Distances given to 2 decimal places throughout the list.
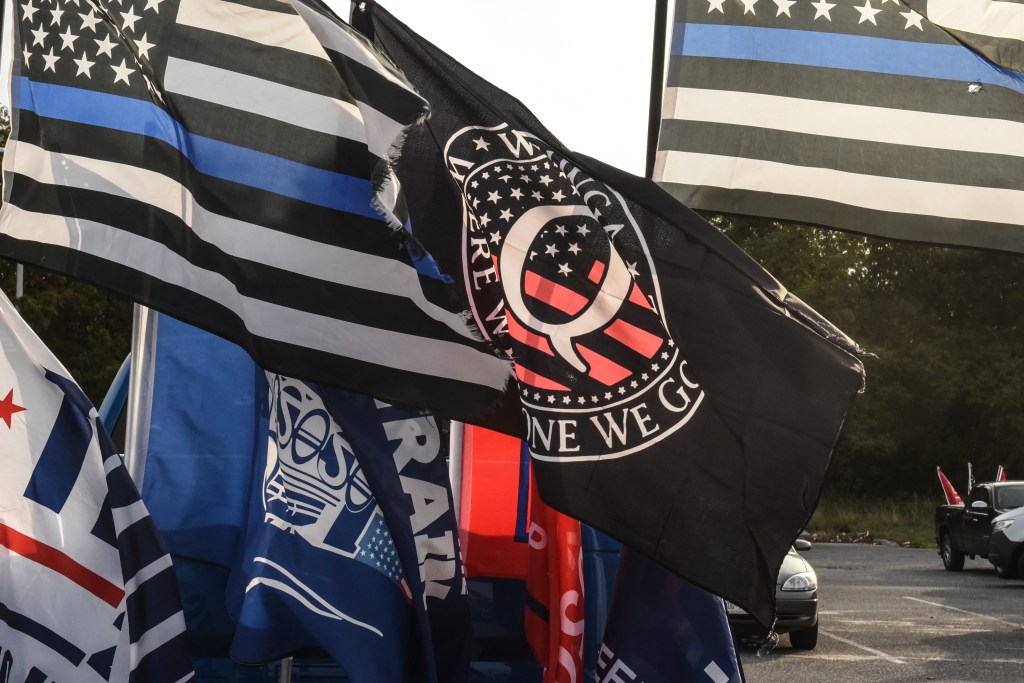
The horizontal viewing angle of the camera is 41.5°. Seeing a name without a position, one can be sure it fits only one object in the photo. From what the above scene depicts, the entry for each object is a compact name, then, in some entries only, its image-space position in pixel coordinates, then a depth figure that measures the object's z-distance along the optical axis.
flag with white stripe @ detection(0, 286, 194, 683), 4.00
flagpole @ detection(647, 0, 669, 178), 5.02
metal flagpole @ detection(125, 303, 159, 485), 4.76
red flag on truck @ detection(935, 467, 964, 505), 25.80
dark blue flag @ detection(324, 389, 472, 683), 4.20
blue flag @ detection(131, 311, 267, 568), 4.55
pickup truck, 22.09
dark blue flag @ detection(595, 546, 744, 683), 4.23
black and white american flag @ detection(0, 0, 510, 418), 4.09
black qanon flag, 3.75
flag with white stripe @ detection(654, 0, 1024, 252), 4.84
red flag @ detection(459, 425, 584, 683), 4.27
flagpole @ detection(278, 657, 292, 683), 4.28
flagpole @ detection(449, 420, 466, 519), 4.91
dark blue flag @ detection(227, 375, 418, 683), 4.06
